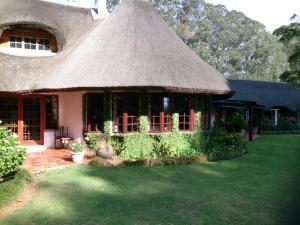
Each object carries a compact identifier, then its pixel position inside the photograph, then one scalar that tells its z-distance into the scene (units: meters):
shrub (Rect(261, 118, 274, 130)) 32.03
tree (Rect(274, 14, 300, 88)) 26.26
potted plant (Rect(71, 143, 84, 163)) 13.63
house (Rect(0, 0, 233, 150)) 14.71
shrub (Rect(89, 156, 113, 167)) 13.37
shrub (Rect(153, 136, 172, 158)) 14.56
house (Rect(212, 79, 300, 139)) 32.03
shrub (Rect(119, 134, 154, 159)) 14.62
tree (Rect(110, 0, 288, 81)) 55.84
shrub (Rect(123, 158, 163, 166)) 13.54
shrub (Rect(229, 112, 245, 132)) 26.00
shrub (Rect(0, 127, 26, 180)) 9.87
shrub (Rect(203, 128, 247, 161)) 15.22
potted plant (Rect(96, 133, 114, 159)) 14.11
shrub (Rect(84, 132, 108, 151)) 15.30
